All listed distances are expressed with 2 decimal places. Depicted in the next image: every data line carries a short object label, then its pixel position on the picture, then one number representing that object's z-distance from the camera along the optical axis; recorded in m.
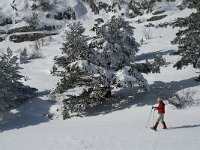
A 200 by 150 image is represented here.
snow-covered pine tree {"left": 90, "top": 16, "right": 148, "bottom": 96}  27.41
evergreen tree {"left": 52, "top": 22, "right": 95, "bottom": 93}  28.27
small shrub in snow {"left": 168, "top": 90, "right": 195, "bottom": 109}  24.96
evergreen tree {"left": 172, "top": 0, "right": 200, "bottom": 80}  30.28
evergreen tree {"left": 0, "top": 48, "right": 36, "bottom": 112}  29.25
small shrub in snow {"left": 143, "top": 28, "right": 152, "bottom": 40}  65.09
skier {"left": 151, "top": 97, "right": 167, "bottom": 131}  20.14
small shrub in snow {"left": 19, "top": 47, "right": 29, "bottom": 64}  54.53
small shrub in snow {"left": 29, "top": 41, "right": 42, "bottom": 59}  57.81
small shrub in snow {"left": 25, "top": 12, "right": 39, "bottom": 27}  95.19
